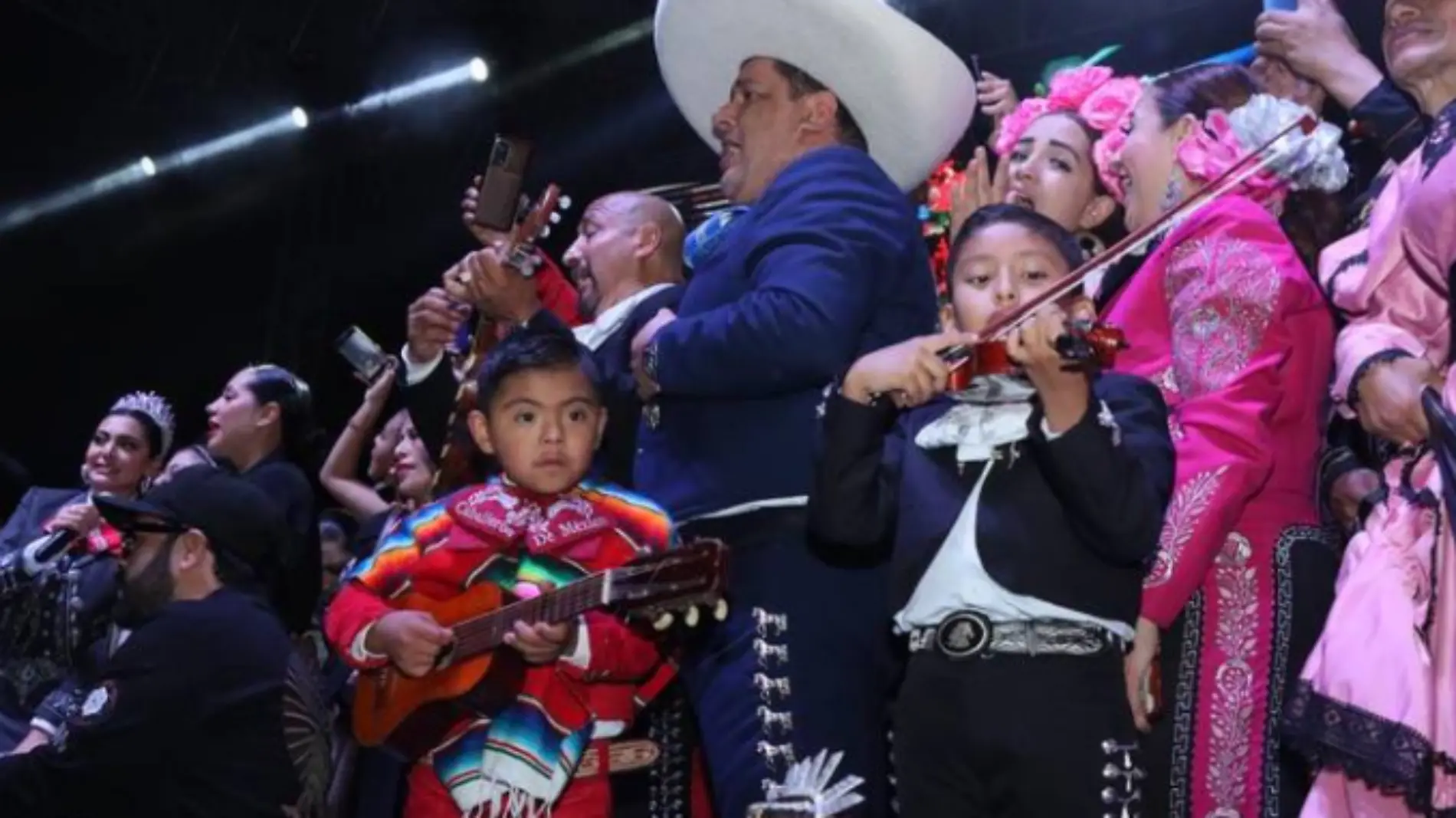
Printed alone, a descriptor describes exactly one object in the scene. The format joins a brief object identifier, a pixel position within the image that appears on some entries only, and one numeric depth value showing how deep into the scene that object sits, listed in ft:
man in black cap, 11.79
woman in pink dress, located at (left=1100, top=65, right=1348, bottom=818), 8.22
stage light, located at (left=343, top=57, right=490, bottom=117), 28.48
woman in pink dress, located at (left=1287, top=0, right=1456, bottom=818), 6.97
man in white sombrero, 8.07
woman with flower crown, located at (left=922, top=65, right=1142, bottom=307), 10.89
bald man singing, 11.34
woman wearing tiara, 15.07
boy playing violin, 7.12
